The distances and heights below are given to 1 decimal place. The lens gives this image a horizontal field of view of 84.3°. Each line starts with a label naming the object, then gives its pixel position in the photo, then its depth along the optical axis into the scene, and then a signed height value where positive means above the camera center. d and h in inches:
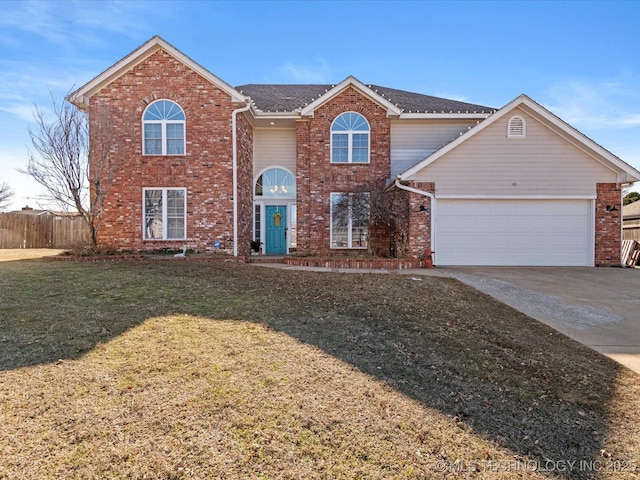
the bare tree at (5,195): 989.8 +93.2
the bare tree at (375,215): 505.0 +22.2
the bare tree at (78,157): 440.1 +92.0
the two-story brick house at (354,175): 477.4 +78.4
